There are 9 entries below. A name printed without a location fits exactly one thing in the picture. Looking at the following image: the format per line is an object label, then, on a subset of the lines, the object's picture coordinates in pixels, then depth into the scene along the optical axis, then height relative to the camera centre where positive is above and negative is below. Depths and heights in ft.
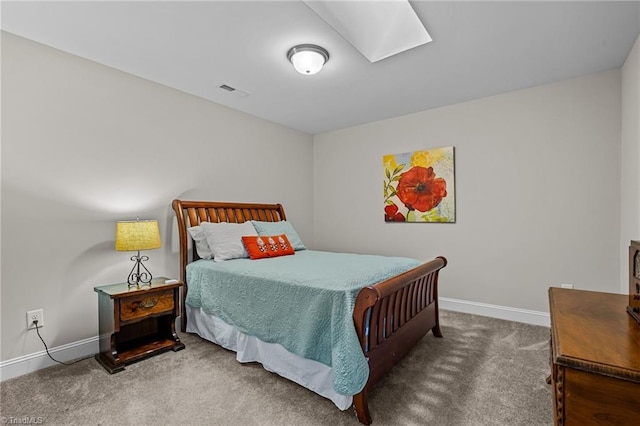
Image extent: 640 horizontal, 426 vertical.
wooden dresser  2.97 -1.68
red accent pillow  10.07 -1.21
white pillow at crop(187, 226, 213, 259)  10.03 -1.01
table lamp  8.02 -0.64
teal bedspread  5.63 -2.05
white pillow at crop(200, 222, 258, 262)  9.72 -0.93
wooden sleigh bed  5.62 -2.28
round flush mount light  7.91 +3.98
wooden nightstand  7.68 -2.95
